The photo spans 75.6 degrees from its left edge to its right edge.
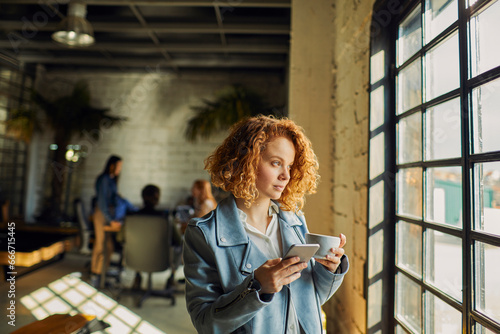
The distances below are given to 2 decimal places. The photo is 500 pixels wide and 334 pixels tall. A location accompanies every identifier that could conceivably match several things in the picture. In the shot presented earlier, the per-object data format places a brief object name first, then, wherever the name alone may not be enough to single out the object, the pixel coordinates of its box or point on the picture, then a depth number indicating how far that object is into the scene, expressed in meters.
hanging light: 3.47
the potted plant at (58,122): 5.82
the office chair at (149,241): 3.38
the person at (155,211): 3.54
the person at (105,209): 3.79
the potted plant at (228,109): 5.73
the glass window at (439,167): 1.03
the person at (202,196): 3.69
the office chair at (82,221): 4.32
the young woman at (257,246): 0.93
